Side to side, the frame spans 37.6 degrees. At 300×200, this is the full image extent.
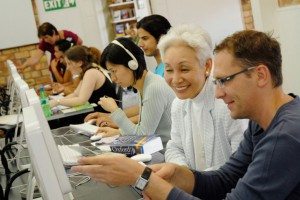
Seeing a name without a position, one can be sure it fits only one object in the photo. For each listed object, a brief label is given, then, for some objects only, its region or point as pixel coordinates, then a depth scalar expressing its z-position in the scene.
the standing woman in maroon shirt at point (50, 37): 5.47
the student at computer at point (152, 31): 3.00
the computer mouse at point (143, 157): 1.87
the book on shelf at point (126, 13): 7.77
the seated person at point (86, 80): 3.87
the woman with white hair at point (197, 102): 1.73
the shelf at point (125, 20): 7.64
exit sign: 6.91
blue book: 1.95
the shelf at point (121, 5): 7.63
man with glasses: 1.05
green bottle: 3.75
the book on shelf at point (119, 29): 7.70
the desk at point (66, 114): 3.72
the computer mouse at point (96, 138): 2.50
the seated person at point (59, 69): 5.44
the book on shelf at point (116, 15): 7.71
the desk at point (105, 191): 1.60
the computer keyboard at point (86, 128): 2.68
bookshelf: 7.66
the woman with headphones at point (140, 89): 2.38
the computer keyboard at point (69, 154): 1.97
